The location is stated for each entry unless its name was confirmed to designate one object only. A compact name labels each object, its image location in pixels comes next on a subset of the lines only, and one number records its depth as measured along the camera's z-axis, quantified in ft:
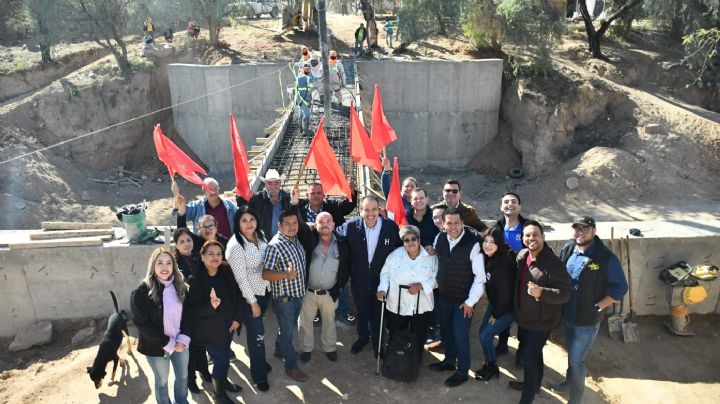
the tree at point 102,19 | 63.53
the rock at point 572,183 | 48.80
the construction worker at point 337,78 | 50.08
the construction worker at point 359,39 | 66.13
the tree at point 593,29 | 62.64
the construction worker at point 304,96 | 41.34
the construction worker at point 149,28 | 72.18
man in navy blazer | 16.31
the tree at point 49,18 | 62.75
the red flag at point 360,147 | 23.80
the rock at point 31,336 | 20.22
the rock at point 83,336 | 20.10
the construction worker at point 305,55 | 46.96
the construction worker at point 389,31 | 70.44
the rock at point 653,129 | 50.72
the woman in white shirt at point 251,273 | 14.33
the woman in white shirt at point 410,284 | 15.26
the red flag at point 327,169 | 20.84
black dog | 16.07
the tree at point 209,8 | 67.15
